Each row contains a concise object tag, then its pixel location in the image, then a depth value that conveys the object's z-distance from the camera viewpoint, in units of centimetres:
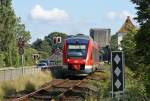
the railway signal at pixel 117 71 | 1650
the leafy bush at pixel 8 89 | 3124
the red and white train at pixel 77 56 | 4531
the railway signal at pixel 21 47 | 4069
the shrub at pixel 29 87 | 3525
